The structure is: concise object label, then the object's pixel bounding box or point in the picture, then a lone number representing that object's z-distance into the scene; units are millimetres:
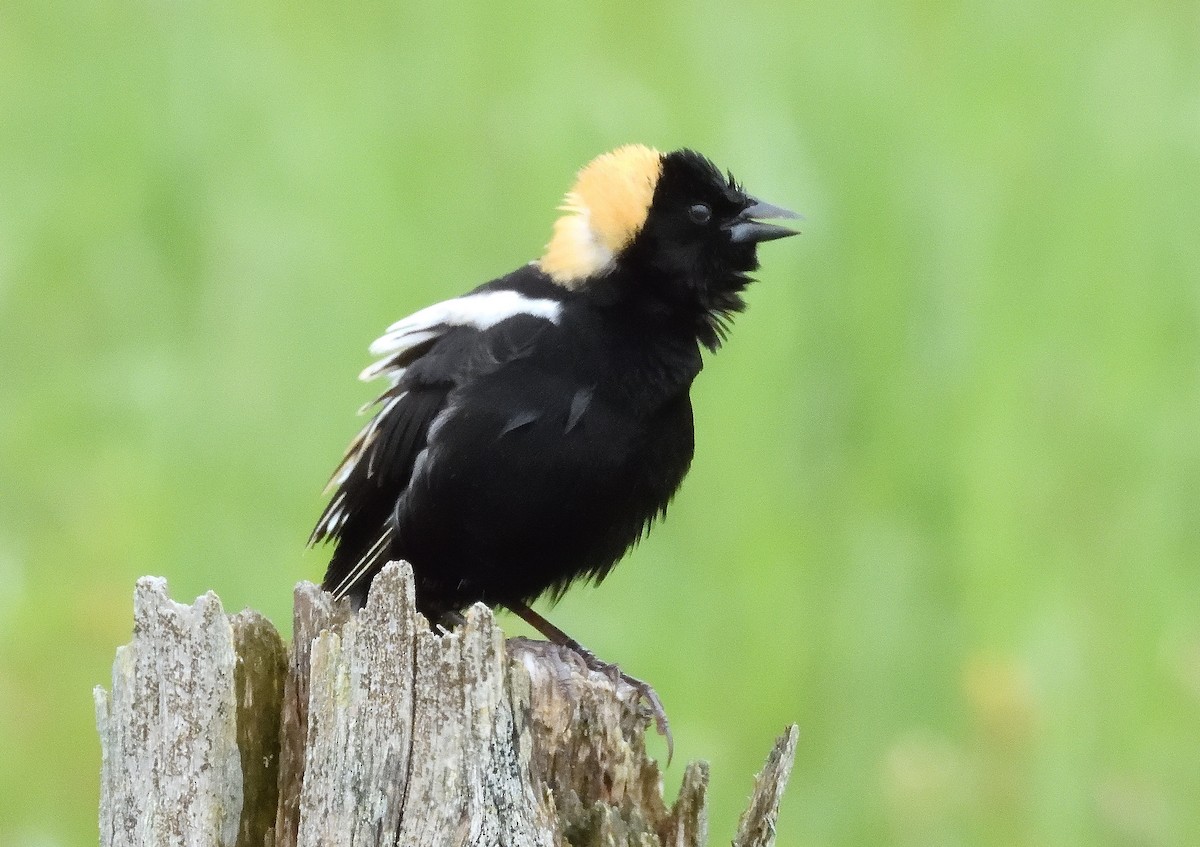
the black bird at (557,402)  5941
